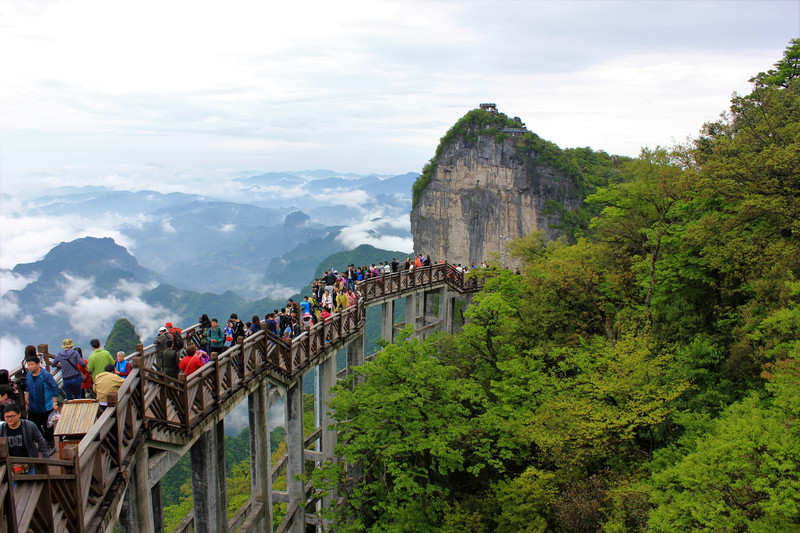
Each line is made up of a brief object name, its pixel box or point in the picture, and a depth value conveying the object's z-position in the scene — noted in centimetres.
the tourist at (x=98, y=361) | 797
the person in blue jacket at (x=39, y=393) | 698
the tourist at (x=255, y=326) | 1177
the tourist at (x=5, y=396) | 620
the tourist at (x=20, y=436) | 509
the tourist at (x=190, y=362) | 930
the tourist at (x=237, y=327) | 1248
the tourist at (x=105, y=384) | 679
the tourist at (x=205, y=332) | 1120
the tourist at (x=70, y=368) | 786
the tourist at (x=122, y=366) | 848
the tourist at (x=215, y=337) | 1116
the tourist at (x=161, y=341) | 1008
